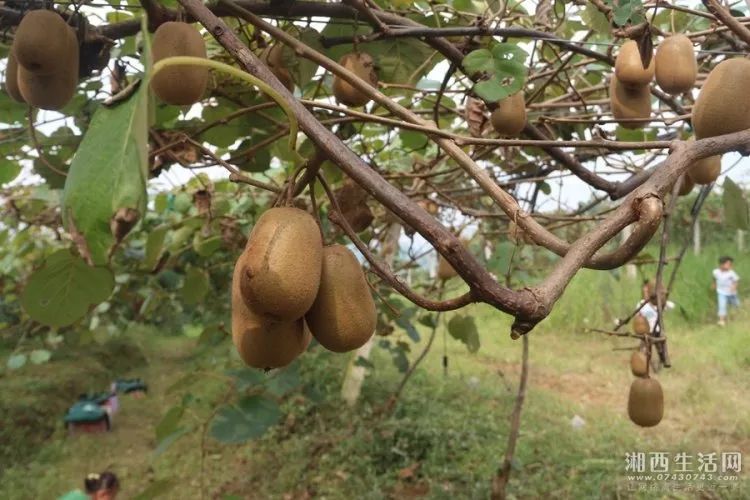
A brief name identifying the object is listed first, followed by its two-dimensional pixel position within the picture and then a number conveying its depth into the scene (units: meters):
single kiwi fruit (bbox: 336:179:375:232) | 0.79
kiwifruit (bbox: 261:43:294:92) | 1.14
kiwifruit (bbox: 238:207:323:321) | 0.52
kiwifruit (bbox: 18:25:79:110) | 0.85
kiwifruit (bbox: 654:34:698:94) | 1.15
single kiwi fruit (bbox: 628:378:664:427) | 1.53
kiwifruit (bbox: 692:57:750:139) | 0.83
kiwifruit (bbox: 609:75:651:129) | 1.22
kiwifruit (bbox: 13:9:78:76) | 0.81
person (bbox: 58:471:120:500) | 2.26
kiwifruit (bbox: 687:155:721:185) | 1.24
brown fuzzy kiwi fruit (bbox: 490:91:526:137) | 1.07
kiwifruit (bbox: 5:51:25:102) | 0.96
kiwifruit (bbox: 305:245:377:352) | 0.60
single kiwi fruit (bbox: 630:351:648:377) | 1.57
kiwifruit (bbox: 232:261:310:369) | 0.59
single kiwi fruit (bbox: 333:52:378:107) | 1.02
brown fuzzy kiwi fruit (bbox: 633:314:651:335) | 2.25
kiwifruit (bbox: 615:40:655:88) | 1.16
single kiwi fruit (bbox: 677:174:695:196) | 1.36
